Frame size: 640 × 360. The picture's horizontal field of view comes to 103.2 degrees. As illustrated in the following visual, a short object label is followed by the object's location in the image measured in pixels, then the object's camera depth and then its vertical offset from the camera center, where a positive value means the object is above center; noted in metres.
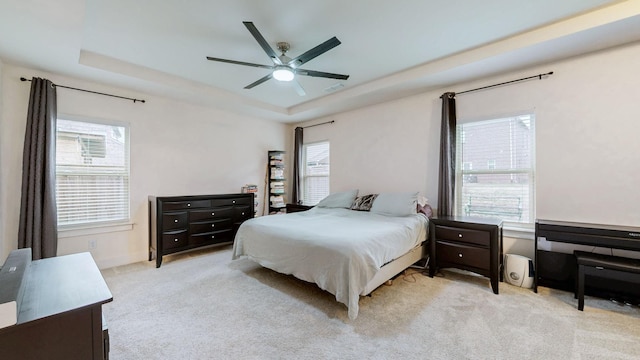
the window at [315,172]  5.32 +0.17
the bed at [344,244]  2.14 -0.64
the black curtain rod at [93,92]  2.91 +1.17
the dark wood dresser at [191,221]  3.50 -0.62
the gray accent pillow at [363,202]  4.05 -0.37
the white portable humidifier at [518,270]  2.75 -0.99
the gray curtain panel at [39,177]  2.80 +0.03
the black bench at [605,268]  2.06 -0.74
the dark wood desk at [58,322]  0.87 -0.51
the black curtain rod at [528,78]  2.86 +1.20
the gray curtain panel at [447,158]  3.41 +0.30
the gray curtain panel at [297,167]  5.52 +0.28
